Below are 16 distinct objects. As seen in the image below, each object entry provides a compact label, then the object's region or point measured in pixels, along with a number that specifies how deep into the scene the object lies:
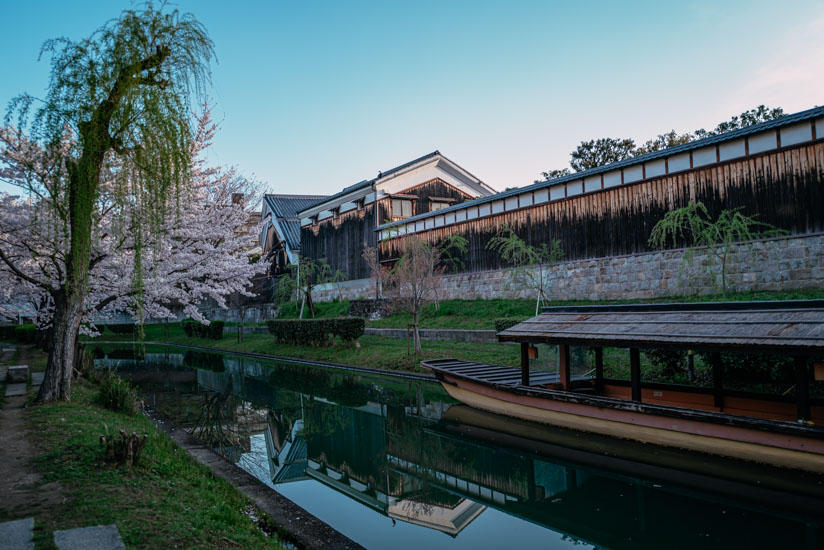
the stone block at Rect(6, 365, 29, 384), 12.29
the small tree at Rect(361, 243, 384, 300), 24.74
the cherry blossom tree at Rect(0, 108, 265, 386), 9.91
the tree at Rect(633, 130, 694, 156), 29.81
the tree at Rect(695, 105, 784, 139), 25.17
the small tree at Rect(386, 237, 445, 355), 17.28
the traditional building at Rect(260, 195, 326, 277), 39.47
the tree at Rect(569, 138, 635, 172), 32.19
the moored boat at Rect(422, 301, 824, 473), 6.91
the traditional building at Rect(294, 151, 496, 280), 29.53
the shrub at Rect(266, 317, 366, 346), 20.97
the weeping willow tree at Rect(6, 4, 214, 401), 7.31
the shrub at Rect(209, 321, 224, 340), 32.88
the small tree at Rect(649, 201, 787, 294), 14.57
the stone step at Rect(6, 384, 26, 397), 10.73
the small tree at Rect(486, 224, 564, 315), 19.88
